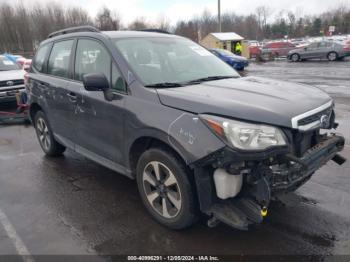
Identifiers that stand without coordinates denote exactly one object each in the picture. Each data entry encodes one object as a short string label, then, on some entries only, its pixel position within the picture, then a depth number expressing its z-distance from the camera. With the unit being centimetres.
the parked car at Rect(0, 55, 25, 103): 975
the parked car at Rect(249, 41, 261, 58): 3306
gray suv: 281
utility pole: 2856
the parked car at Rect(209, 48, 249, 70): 2146
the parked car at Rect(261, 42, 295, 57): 3326
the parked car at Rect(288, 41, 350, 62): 2573
